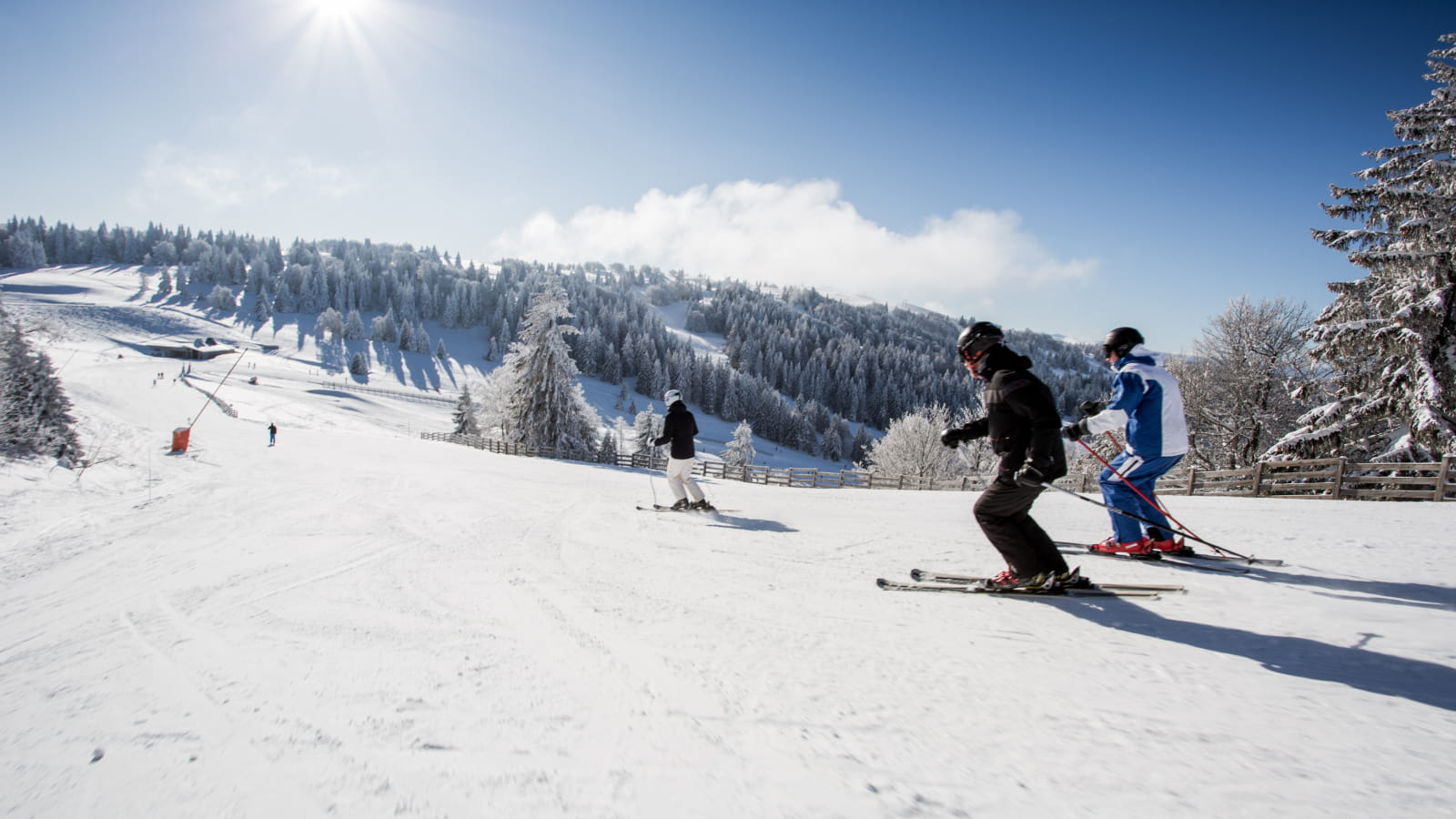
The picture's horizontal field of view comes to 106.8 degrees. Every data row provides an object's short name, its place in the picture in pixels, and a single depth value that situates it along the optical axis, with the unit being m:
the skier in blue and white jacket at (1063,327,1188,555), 4.97
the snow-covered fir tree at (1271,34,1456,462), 12.75
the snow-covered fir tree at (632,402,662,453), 54.18
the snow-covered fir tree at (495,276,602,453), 31.69
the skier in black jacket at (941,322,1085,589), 3.80
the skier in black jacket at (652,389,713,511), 8.44
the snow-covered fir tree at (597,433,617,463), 36.44
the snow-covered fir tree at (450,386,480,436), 51.99
